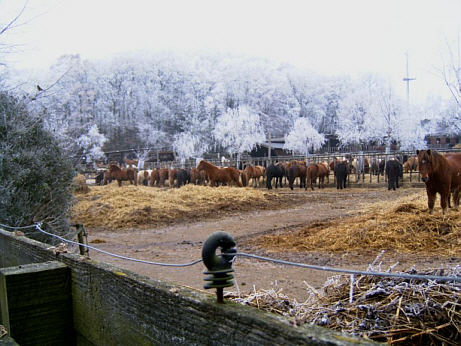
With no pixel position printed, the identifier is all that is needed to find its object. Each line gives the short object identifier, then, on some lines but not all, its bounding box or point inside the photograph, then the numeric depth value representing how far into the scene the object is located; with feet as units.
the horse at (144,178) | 124.88
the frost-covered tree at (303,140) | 214.07
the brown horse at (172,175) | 110.83
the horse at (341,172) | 93.40
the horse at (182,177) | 109.90
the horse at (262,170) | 113.47
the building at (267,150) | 215.51
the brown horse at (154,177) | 117.50
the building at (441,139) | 203.92
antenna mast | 240.12
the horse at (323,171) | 97.66
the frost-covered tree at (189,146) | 239.09
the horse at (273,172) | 102.27
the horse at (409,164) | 99.09
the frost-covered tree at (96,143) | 204.74
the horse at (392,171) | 84.17
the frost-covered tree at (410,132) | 190.80
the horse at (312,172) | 96.11
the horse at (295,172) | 98.22
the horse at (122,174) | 108.27
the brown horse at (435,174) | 32.60
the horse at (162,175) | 114.01
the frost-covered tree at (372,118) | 180.34
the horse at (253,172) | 104.21
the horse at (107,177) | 113.41
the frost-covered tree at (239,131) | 208.54
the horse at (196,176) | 103.52
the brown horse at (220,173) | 81.05
